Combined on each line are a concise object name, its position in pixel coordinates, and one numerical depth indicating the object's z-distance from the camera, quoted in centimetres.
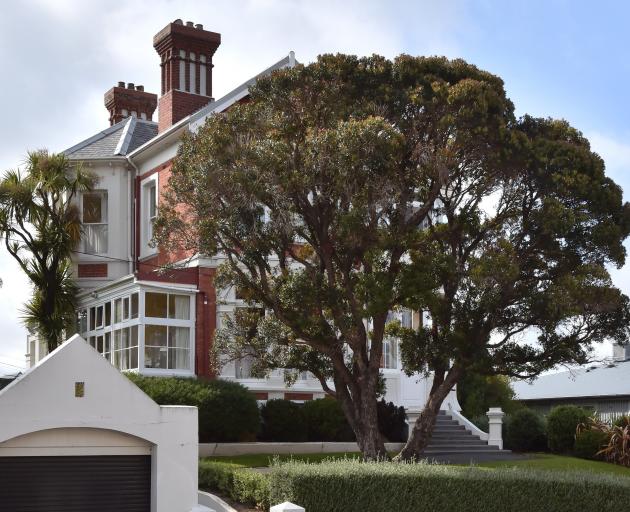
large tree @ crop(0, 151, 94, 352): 2842
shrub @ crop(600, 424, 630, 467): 2631
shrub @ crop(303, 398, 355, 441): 2662
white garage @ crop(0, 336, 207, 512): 1564
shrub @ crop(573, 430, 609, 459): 2705
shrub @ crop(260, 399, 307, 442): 2620
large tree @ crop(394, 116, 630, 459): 2039
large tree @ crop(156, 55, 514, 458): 1998
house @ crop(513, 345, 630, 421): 3612
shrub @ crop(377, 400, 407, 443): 2801
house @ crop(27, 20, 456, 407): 2677
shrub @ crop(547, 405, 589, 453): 2834
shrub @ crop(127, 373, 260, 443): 2373
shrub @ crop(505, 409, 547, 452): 2948
